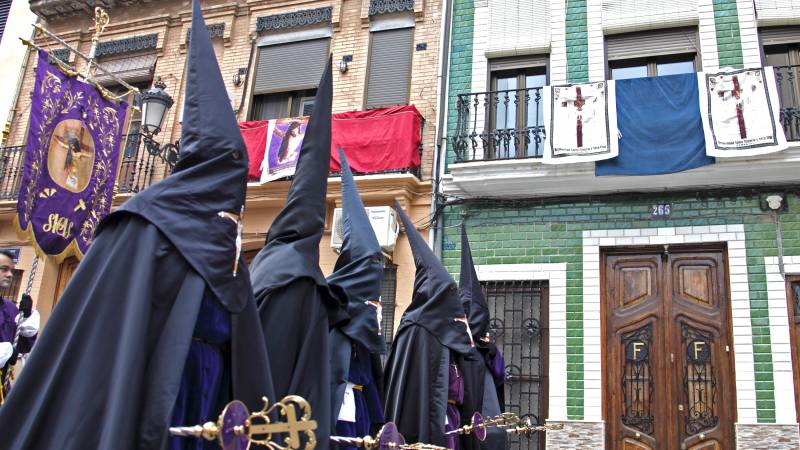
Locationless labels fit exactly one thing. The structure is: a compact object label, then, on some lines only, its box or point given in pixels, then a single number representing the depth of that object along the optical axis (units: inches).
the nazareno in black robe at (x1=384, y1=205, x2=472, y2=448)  198.1
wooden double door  327.0
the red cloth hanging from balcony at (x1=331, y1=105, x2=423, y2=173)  402.0
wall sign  358.6
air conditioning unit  387.5
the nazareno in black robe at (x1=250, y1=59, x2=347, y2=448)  124.7
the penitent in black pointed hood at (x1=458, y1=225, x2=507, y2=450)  230.7
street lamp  358.3
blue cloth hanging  347.9
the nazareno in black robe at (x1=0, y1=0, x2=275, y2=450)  84.7
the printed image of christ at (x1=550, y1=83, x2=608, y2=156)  363.9
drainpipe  395.5
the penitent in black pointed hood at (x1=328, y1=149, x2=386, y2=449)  158.4
